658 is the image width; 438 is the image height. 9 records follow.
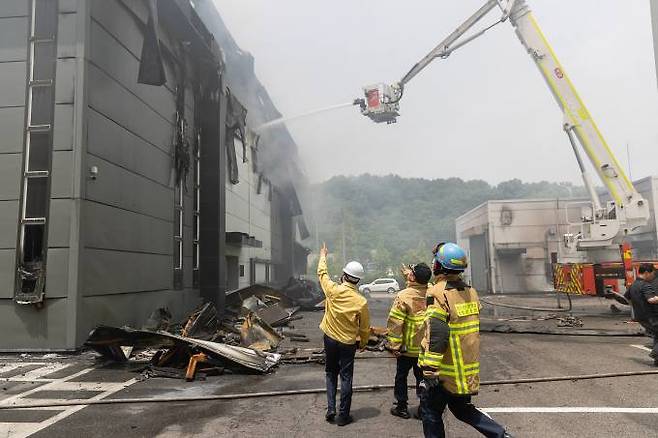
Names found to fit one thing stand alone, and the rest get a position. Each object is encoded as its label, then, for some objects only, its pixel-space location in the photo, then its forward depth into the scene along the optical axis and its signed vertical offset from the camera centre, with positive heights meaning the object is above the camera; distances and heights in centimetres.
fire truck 1339 +216
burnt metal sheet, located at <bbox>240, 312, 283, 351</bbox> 888 -131
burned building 835 +246
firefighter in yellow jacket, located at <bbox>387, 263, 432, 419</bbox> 472 -68
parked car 3400 -144
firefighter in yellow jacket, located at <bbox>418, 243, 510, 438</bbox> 320 -65
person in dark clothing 649 -58
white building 2912 +160
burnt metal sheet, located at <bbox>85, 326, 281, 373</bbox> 690 -113
